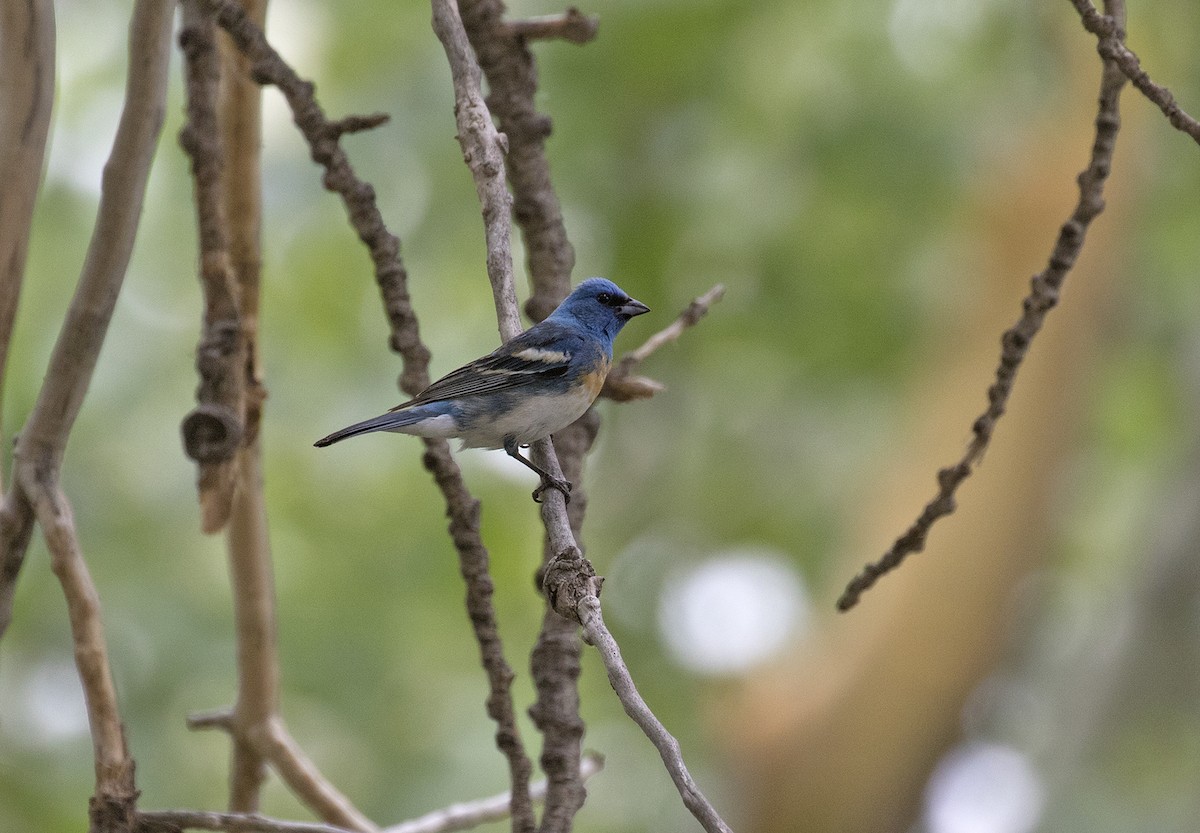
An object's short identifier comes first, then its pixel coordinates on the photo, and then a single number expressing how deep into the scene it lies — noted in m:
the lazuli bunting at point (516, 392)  7.45
